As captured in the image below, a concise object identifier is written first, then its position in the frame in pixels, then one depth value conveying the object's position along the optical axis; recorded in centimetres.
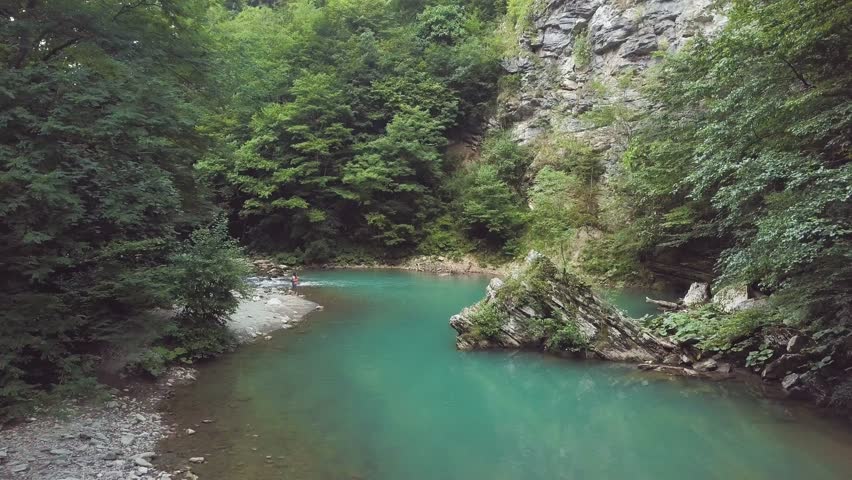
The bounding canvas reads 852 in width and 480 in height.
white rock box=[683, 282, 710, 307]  1330
